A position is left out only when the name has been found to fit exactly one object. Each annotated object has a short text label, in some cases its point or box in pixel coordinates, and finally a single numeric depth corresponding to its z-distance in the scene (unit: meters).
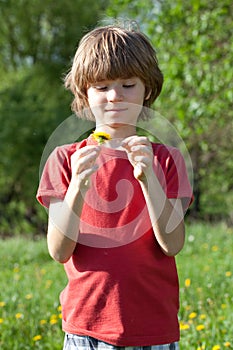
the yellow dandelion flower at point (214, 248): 5.84
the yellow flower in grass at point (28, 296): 3.86
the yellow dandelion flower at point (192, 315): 3.05
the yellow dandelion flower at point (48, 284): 4.44
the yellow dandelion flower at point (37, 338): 3.00
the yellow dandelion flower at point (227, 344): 2.63
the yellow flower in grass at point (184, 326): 2.87
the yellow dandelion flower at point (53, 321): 3.13
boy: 1.55
